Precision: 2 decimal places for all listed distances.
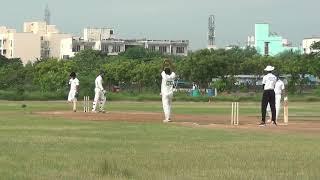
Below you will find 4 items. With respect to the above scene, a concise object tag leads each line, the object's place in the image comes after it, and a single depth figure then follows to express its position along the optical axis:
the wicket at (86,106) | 36.44
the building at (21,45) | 190.50
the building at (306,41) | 169.82
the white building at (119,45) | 187.75
